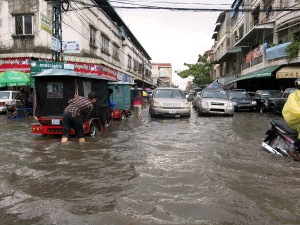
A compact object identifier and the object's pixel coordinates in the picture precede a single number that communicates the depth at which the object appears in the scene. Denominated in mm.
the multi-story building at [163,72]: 108375
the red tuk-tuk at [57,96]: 8703
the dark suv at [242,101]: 19109
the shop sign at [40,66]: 14367
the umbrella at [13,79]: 15688
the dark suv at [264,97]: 18181
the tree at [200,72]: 57094
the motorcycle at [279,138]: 5535
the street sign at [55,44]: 14141
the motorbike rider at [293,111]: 5027
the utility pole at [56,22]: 14547
